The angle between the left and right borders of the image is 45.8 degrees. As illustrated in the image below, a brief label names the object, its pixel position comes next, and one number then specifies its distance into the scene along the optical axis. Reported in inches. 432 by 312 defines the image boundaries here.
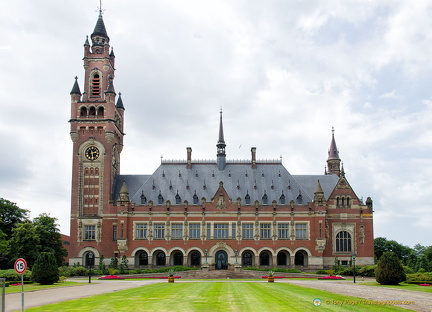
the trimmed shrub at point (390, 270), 1786.4
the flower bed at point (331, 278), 2407.7
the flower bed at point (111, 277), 2494.3
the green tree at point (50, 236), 2953.7
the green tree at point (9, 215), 3410.4
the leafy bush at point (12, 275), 2022.8
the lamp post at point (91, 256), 3238.7
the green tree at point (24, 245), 2829.7
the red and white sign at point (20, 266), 888.3
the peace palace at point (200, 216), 3196.4
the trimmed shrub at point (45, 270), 1879.9
